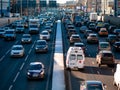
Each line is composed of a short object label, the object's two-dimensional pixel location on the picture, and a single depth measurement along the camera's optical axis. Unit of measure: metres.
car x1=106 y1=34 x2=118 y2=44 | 65.69
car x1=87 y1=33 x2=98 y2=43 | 65.94
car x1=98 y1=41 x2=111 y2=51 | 52.12
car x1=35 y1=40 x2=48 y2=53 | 53.69
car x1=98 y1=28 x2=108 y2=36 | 81.06
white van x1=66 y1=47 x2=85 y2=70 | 39.25
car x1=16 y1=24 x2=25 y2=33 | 87.44
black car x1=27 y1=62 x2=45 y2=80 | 34.56
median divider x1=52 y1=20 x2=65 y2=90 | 30.89
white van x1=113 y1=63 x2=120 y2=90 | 30.14
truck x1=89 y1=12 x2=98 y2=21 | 143.51
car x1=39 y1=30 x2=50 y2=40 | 69.88
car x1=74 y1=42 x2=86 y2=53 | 52.35
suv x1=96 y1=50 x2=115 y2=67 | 41.78
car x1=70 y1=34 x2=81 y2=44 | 62.74
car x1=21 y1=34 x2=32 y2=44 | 65.31
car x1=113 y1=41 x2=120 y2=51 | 56.46
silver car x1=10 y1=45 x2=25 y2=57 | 49.75
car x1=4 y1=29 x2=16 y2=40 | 70.69
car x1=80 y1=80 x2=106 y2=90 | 23.79
